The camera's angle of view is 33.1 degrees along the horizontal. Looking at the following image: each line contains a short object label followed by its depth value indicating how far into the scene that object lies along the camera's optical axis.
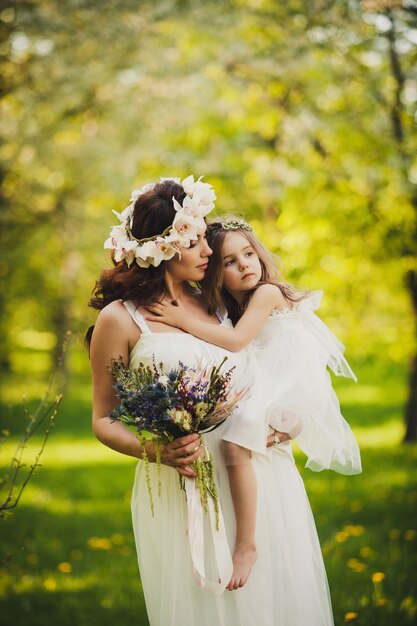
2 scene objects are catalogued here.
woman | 2.91
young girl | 2.88
